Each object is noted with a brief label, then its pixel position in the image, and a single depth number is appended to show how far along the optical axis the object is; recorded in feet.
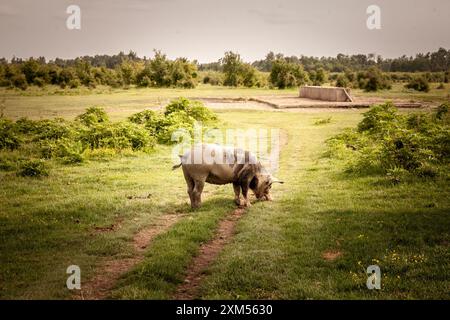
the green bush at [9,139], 64.85
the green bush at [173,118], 73.77
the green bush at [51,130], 69.00
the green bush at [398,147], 46.68
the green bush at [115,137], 64.80
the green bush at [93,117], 77.15
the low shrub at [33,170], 50.16
